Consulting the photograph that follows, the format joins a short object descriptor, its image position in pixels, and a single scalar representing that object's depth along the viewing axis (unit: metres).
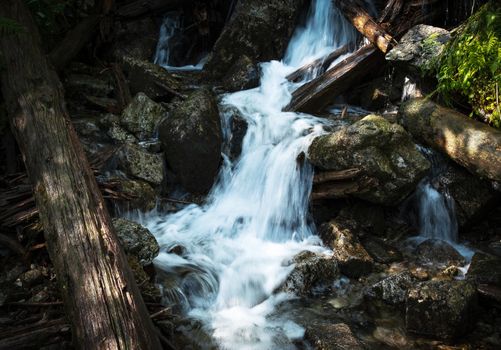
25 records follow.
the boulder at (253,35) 9.07
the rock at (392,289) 4.54
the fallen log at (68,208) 2.96
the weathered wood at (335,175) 5.74
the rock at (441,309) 4.00
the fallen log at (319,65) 8.88
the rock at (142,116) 6.89
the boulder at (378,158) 5.73
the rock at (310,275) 4.85
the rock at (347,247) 5.14
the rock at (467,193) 5.74
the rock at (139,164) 6.12
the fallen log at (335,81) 7.94
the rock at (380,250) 5.48
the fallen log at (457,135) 5.04
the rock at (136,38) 9.48
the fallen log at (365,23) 7.80
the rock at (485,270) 4.60
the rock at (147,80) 7.77
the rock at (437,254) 5.34
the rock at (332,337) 3.79
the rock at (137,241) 4.47
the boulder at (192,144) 6.48
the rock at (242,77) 8.57
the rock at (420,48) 6.61
